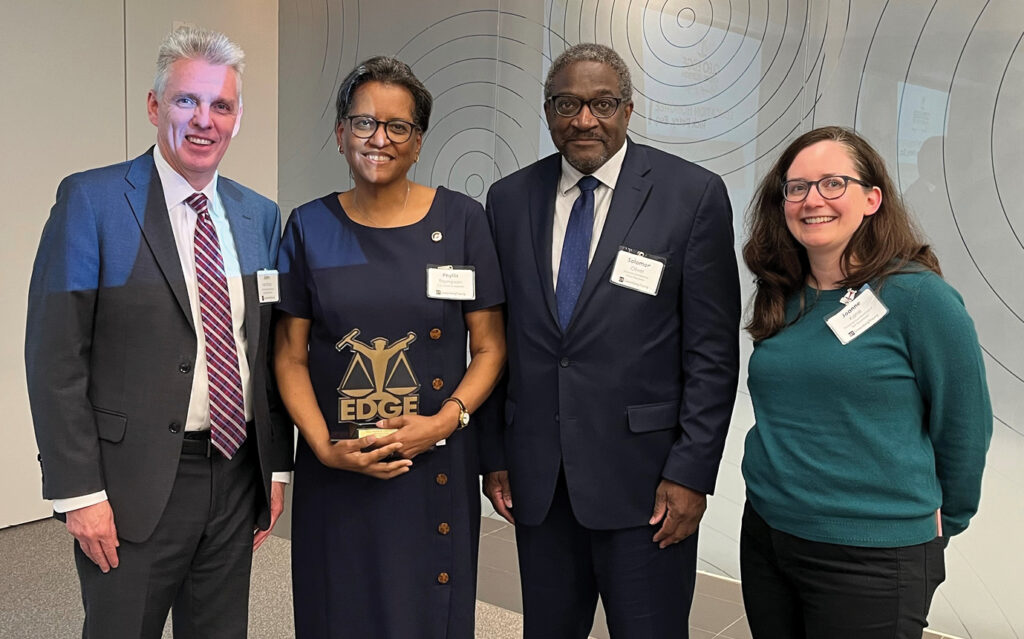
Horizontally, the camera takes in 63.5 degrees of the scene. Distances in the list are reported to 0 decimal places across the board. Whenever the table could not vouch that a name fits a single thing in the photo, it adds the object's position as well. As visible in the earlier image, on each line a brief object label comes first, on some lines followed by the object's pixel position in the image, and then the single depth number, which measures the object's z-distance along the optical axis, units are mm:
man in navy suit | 2076
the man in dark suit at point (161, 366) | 1825
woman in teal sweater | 1681
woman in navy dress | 2059
